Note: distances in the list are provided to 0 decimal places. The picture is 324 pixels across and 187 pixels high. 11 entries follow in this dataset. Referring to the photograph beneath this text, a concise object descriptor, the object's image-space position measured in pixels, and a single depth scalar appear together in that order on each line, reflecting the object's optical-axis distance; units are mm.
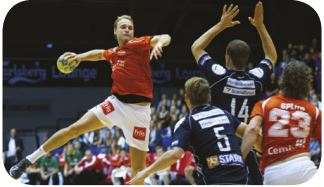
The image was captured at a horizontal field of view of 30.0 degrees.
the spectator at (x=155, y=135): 18328
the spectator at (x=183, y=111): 18753
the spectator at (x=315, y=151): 13983
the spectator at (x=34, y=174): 18373
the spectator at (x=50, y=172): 18203
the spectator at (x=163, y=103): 20291
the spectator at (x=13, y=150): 19222
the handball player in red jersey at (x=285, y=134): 5738
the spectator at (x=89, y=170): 17516
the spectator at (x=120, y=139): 18564
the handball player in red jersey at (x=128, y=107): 7875
